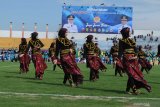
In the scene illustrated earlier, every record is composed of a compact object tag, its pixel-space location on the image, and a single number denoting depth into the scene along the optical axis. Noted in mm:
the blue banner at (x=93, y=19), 64625
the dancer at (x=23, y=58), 24938
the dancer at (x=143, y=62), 29456
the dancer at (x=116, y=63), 26388
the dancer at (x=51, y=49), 29141
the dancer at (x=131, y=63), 14398
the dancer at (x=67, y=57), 16625
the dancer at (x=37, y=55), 20453
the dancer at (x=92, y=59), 20062
